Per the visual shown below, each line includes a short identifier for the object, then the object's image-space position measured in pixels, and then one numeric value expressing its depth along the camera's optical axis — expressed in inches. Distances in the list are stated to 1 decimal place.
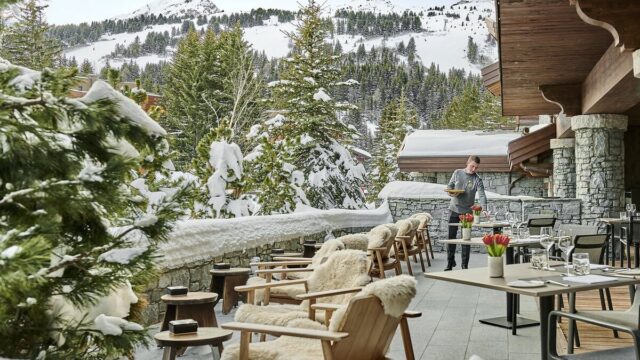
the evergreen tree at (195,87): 1202.6
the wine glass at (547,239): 169.8
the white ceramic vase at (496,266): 151.5
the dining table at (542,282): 129.2
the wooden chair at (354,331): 115.0
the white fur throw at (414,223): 370.9
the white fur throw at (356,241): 252.4
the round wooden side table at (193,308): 188.2
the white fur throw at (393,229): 313.4
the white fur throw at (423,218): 430.9
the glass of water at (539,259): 162.4
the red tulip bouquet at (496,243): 150.6
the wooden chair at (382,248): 297.3
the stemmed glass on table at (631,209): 323.9
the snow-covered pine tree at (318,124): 721.6
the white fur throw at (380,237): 297.1
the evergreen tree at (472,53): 6574.8
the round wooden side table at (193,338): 142.3
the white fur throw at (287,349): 125.6
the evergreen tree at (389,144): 1562.5
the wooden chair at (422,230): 421.7
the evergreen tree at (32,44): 1087.0
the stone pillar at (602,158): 426.6
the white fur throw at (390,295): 116.9
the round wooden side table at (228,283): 254.5
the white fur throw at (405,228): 364.5
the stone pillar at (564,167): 525.7
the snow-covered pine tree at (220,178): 430.0
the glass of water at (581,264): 149.3
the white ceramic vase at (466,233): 282.5
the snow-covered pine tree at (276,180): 516.4
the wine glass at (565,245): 164.4
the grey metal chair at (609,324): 108.9
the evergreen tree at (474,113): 1812.3
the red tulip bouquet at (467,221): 288.2
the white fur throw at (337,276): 171.8
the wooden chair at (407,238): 354.9
